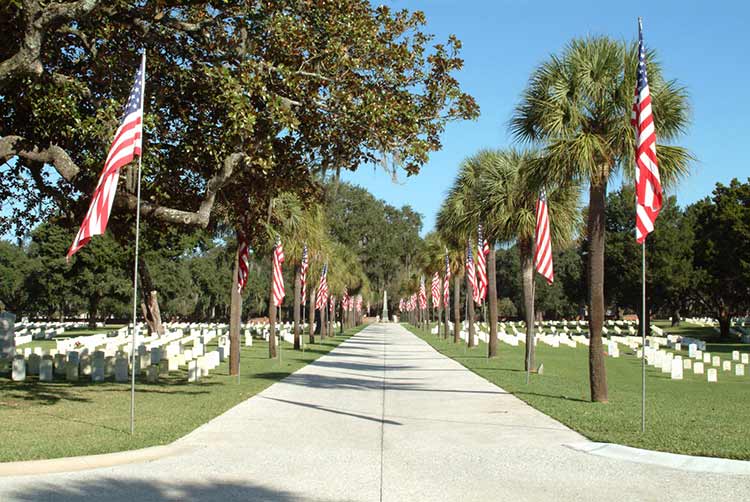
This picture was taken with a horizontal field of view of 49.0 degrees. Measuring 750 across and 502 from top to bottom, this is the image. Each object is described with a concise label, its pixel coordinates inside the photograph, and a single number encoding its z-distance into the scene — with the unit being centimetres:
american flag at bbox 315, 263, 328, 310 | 4291
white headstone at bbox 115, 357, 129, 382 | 2202
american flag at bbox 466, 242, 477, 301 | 3481
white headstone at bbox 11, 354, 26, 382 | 2117
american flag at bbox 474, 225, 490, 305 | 2939
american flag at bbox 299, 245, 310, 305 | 3506
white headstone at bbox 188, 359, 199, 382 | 2133
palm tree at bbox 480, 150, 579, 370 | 2578
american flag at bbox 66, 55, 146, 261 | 1192
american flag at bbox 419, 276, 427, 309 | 7806
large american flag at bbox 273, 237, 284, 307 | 2811
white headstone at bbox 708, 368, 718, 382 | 2528
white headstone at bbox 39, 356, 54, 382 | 2141
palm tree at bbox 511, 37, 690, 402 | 1577
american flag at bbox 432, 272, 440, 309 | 5416
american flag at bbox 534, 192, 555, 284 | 1986
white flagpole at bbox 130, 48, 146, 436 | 1133
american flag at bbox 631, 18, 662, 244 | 1274
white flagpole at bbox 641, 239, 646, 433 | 1195
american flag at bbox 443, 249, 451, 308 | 4788
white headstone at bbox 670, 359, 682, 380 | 2620
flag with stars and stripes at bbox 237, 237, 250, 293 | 2130
